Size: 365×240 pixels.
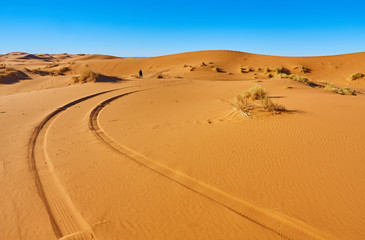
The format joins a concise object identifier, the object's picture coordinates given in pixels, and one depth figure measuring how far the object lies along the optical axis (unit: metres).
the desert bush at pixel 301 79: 15.94
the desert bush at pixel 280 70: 25.70
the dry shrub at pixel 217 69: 27.93
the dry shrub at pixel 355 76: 21.64
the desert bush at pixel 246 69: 27.58
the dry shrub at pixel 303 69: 27.79
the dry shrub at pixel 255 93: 7.58
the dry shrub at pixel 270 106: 6.19
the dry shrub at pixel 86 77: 15.76
